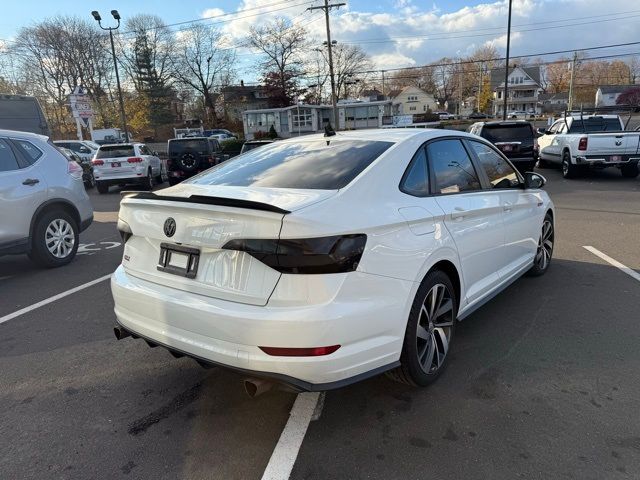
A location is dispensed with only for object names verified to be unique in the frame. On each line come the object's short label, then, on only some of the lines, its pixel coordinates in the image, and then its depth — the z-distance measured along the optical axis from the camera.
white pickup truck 12.76
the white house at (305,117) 57.81
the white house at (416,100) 104.06
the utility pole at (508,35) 29.34
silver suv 5.86
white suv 15.82
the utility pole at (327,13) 38.38
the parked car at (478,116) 75.06
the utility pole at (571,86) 65.56
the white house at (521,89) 98.38
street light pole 25.94
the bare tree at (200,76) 67.50
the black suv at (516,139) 13.84
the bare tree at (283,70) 65.50
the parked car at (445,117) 77.16
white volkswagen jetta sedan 2.34
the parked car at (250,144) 11.94
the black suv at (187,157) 15.95
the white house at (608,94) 76.56
